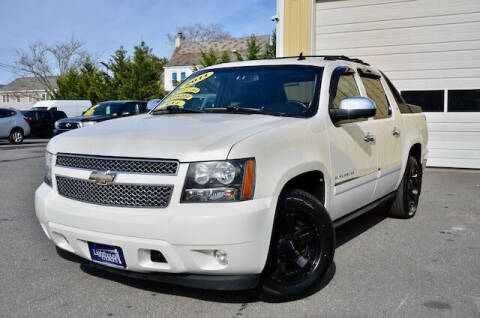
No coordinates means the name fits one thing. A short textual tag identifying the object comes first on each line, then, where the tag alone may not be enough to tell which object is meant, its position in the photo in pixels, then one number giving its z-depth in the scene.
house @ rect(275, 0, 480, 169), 9.84
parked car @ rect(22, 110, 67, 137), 24.81
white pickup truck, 3.04
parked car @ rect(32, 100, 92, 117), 29.83
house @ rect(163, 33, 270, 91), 53.50
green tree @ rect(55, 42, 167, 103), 28.89
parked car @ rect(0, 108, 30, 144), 20.64
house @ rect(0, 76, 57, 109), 77.19
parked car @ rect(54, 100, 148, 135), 15.29
